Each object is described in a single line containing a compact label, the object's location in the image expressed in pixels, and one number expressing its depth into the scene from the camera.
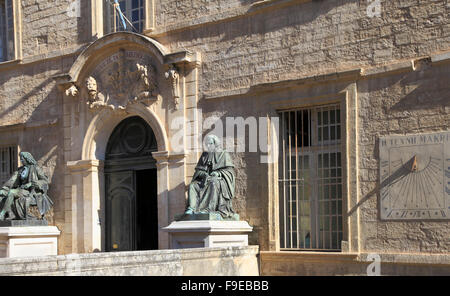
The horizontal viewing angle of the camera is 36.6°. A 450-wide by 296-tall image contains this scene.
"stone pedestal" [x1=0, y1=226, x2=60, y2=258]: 10.99
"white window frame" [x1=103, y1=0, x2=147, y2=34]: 12.05
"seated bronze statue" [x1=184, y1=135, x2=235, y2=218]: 9.78
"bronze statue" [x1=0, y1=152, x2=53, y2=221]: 11.50
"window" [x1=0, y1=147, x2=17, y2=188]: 13.68
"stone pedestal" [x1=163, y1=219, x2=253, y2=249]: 9.39
